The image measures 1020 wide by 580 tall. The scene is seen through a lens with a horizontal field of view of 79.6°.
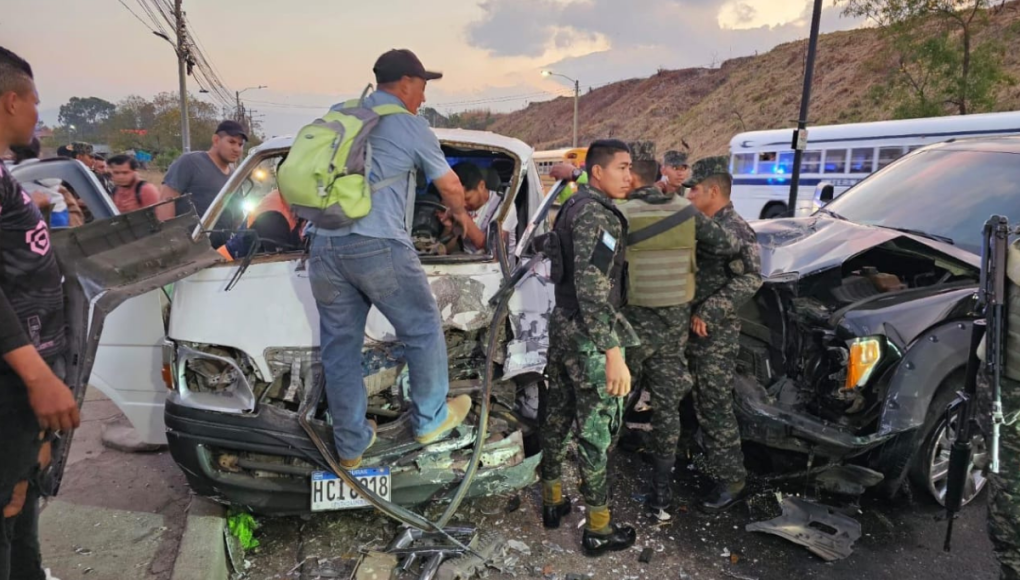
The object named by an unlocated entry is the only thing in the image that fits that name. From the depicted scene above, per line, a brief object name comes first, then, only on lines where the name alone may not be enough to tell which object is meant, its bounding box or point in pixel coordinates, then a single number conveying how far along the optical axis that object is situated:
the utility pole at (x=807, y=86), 9.80
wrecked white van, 2.71
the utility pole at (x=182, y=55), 21.94
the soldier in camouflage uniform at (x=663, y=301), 3.12
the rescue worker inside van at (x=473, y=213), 3.56
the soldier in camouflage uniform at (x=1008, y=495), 2.37
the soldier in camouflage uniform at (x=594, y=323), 2.77
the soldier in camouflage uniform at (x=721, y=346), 3.31
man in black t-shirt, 1.70
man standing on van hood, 2.58
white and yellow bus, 24.59
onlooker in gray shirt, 4.84
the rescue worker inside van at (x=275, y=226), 3.44
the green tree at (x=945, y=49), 14.85
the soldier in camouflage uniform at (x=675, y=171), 4.75
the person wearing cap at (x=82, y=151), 6.39
